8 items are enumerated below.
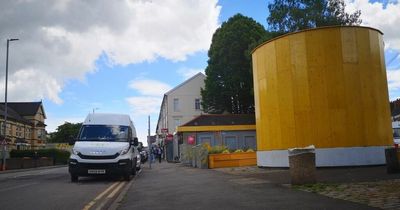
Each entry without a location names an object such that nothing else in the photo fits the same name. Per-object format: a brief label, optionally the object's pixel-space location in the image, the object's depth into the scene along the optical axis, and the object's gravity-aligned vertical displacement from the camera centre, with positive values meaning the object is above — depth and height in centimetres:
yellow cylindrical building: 1945 +240
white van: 1686 +37
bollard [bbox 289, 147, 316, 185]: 1259 -41
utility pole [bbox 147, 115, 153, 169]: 3312 +131
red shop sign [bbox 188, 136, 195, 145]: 4705 +152
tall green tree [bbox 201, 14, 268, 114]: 5506 +1074
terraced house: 7194 +603
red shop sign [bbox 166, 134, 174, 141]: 5725 +225
